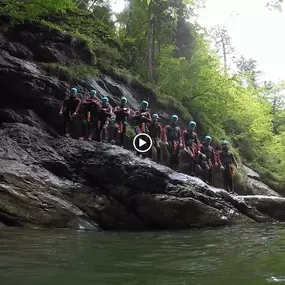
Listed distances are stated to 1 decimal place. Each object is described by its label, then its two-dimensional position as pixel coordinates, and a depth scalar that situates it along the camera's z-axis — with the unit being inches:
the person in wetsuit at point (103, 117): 451.2
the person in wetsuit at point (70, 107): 438.9
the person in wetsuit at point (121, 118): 466.3
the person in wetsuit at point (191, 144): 494.9
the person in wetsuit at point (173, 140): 479.8
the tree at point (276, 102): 1192.8
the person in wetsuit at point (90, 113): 453.4
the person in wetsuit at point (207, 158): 505.4
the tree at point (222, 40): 1524.4
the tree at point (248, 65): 1586.6
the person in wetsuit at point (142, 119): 469.7
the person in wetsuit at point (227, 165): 515.5
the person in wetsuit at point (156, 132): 480.3
